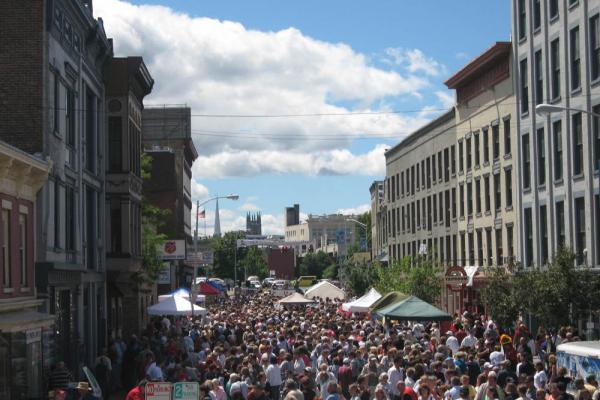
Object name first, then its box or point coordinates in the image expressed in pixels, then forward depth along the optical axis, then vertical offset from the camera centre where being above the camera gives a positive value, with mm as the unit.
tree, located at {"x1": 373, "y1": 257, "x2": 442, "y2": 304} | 51219 -1088
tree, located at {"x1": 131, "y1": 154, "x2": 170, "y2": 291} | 44425 +714
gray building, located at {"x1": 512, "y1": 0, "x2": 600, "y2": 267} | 37531 +4834
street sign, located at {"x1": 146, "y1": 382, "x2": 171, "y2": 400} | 16156 -1933
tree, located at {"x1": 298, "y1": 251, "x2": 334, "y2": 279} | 173500 -710
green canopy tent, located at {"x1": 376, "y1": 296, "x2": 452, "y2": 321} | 31266 -1602
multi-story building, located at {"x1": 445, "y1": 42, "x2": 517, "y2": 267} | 48625 +4790
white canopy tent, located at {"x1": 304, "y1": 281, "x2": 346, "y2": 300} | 58969 -1753
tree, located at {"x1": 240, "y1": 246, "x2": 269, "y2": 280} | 183025 -331
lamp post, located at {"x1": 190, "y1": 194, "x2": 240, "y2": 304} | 48703 +1514
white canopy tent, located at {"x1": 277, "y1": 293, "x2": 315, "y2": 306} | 50356 -1872
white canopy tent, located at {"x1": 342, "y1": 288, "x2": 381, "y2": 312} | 41062 -1739
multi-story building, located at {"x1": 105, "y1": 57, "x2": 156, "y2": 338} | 39844 +2949
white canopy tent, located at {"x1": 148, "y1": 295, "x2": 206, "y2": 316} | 37312 -1604
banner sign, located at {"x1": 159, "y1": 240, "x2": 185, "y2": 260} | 56031 +674
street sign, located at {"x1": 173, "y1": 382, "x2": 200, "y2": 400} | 16172 -1946
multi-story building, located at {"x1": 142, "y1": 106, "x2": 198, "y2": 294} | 76125 +7064
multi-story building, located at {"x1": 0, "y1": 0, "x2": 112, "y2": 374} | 27031 +3530
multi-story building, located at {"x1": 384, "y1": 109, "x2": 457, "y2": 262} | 60438 +4175
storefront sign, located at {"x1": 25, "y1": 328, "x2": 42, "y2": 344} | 23750 -1586
